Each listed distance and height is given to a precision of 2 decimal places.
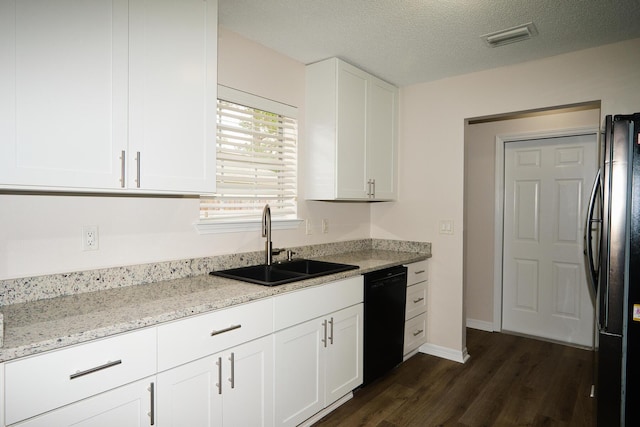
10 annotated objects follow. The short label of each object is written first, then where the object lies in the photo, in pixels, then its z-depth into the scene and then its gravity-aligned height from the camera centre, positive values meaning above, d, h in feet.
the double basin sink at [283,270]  7.29 -1.33
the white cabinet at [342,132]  9.43 +2.07
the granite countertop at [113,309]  4.01 -1.35
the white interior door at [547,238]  11.69 -0.83
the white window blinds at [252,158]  8.00 +1.19
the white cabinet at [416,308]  10.36 -2.78
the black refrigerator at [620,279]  6.27 -1.12
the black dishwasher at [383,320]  8.68 -2.66
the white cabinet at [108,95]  4.40 +1.54
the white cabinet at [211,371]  4.00 -2.21
